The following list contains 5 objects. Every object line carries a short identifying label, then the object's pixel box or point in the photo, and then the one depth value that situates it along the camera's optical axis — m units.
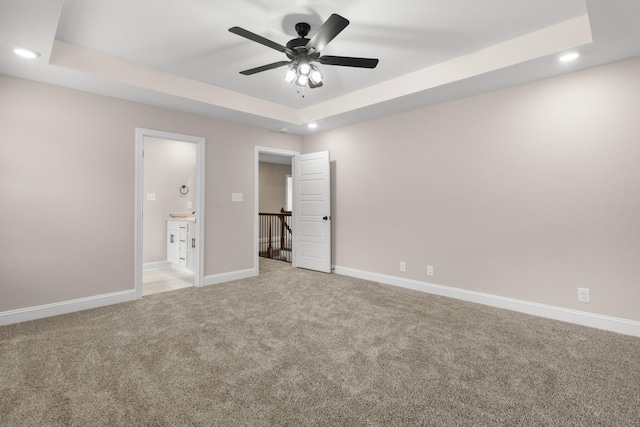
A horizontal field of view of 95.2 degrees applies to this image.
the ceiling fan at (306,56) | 2.14
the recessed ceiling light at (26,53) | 2.46
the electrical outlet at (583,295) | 2.86
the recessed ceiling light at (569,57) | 2.60
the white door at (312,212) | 5.01
